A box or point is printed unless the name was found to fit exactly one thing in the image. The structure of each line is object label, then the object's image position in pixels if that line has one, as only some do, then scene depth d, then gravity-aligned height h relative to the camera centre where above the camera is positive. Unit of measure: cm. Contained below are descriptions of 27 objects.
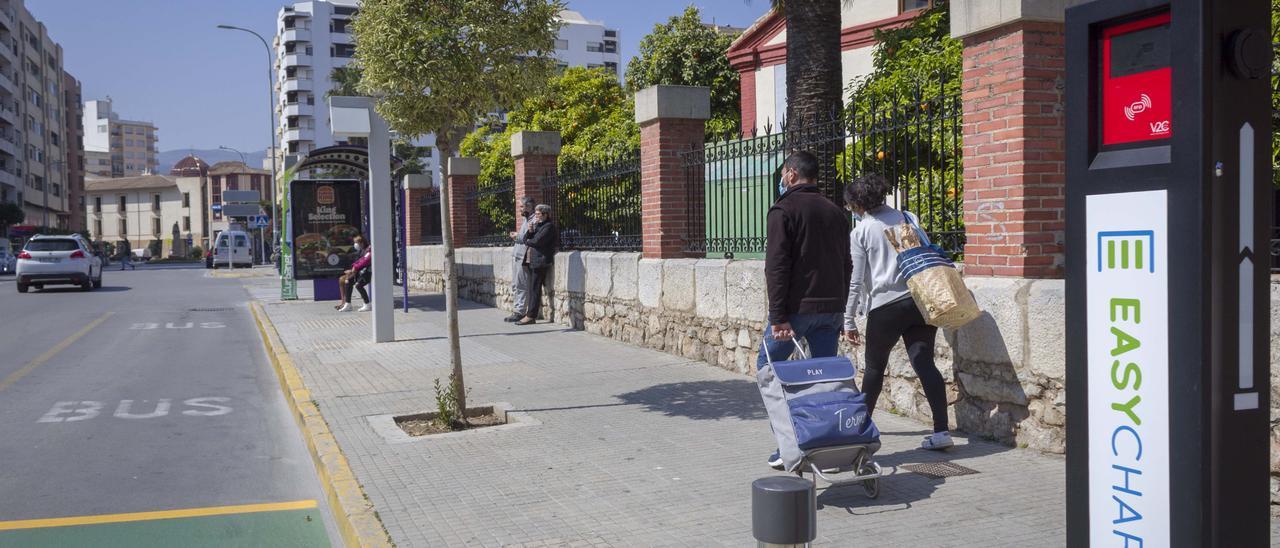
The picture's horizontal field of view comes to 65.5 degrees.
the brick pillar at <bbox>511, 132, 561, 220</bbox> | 1448 +140
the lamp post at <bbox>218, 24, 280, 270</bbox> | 4141 +703
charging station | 193 -5
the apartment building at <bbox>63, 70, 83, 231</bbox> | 9444 +1099
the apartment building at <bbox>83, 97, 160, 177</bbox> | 17251 +2205
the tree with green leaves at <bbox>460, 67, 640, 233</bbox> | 2495 +357
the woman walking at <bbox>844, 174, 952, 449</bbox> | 564 -33
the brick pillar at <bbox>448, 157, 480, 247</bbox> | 1806 +106
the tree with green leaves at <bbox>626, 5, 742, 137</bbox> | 2633 +507
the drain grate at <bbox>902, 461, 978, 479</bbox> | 517 -119
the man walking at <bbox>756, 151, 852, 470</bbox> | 524 -8
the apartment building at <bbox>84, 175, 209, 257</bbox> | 10575 +542
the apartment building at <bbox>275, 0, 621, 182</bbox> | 9781 +1957
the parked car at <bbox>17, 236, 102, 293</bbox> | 2497 -1
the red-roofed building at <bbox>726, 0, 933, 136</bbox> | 2252 +480
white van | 4850 +45
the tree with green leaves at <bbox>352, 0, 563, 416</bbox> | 670 +135
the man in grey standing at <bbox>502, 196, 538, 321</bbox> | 1380 -22
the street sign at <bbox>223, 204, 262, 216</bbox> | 3938 +197
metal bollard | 262 -71
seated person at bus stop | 1637 -37
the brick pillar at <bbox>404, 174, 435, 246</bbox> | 2162 +118
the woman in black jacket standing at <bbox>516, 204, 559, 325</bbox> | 1356 +1
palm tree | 1021 +201
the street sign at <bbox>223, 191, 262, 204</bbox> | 4342 +286
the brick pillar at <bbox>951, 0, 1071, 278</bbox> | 567 +63
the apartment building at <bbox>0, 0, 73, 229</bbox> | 7075 +1136
